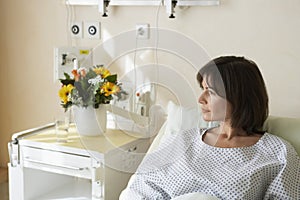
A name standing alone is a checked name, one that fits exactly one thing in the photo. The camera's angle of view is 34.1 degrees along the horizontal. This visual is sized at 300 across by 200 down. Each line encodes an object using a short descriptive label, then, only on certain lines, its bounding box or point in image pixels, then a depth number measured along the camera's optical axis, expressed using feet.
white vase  7.29
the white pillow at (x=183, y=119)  6.68
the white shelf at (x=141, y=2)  7.43
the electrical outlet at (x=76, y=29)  8.58
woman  5.45
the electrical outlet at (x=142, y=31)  8.01
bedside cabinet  6.82
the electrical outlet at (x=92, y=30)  8.45
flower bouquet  7.16
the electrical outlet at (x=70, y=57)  8.52
